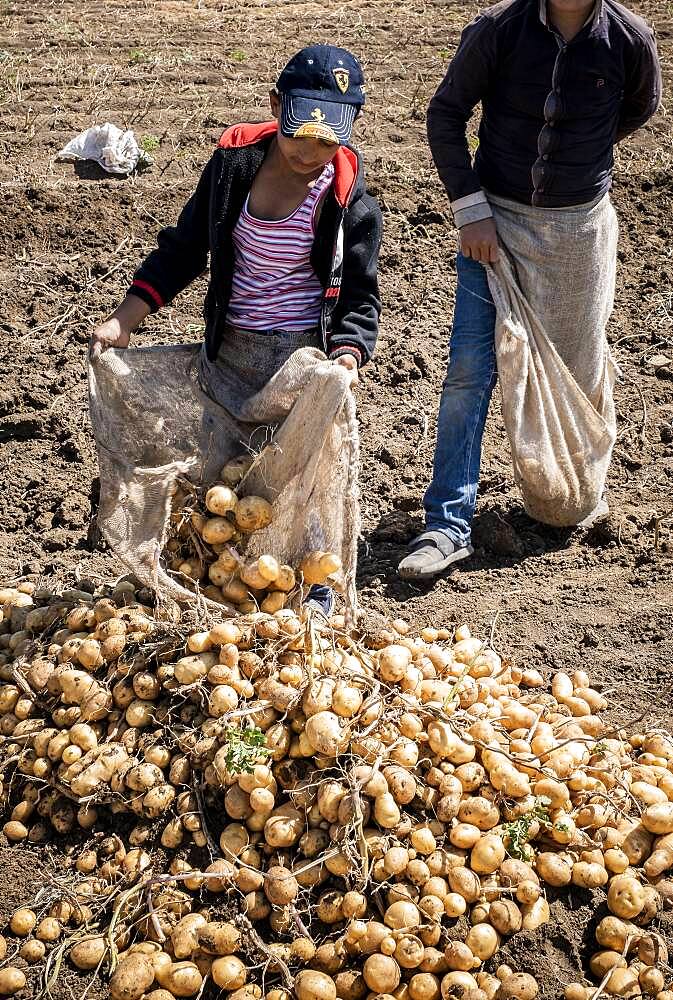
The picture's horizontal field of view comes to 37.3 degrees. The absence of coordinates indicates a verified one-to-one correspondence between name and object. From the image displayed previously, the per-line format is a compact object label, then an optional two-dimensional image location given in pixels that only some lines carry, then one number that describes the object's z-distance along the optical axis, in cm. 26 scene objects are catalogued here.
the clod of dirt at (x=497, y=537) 410
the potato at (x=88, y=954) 228
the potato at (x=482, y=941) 229
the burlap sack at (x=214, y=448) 287
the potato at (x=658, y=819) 255
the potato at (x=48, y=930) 234
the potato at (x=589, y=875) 242
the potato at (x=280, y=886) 230
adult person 347
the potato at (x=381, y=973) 222
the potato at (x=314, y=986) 219
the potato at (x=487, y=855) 238
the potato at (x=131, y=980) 218
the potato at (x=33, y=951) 230
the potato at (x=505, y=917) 232
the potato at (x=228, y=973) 223
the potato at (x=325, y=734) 239
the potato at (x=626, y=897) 239
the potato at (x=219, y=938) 226
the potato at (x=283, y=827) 238
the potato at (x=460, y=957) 225
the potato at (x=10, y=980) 224
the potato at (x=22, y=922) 235
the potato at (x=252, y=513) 294
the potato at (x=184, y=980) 222
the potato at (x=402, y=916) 228
